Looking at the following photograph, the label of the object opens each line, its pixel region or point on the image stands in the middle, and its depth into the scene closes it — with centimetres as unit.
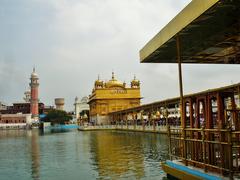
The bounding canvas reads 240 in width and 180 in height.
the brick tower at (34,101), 7975
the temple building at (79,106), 9687
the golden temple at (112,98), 5281
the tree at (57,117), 7190
